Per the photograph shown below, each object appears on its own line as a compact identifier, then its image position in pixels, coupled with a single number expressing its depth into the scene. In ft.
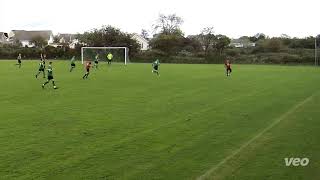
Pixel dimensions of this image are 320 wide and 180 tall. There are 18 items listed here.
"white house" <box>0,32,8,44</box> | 548.80
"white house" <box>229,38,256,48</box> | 486.88
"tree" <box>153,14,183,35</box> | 435.53
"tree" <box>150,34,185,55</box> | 338.34
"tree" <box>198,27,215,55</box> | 365.20
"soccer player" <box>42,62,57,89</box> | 99.39
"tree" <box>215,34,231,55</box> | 347.36
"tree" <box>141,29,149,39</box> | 510.01
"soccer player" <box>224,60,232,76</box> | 147.84
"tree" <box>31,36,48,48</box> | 407.19
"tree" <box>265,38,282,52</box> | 339.16
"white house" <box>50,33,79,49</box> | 545.28
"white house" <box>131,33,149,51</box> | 443.41
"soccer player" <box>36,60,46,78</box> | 127.13
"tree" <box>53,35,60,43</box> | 498.61
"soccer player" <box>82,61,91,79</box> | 127.34
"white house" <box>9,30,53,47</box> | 548.72
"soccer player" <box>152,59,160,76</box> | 150.27
